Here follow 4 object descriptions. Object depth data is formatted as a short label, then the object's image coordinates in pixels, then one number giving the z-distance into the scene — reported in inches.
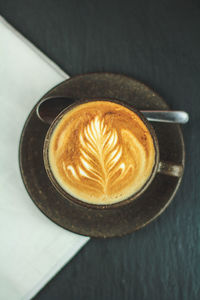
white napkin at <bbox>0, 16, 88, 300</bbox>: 32.4
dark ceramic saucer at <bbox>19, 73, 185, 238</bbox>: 30.9
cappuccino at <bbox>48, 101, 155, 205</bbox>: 28.7
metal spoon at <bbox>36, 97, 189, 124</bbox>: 30.5
